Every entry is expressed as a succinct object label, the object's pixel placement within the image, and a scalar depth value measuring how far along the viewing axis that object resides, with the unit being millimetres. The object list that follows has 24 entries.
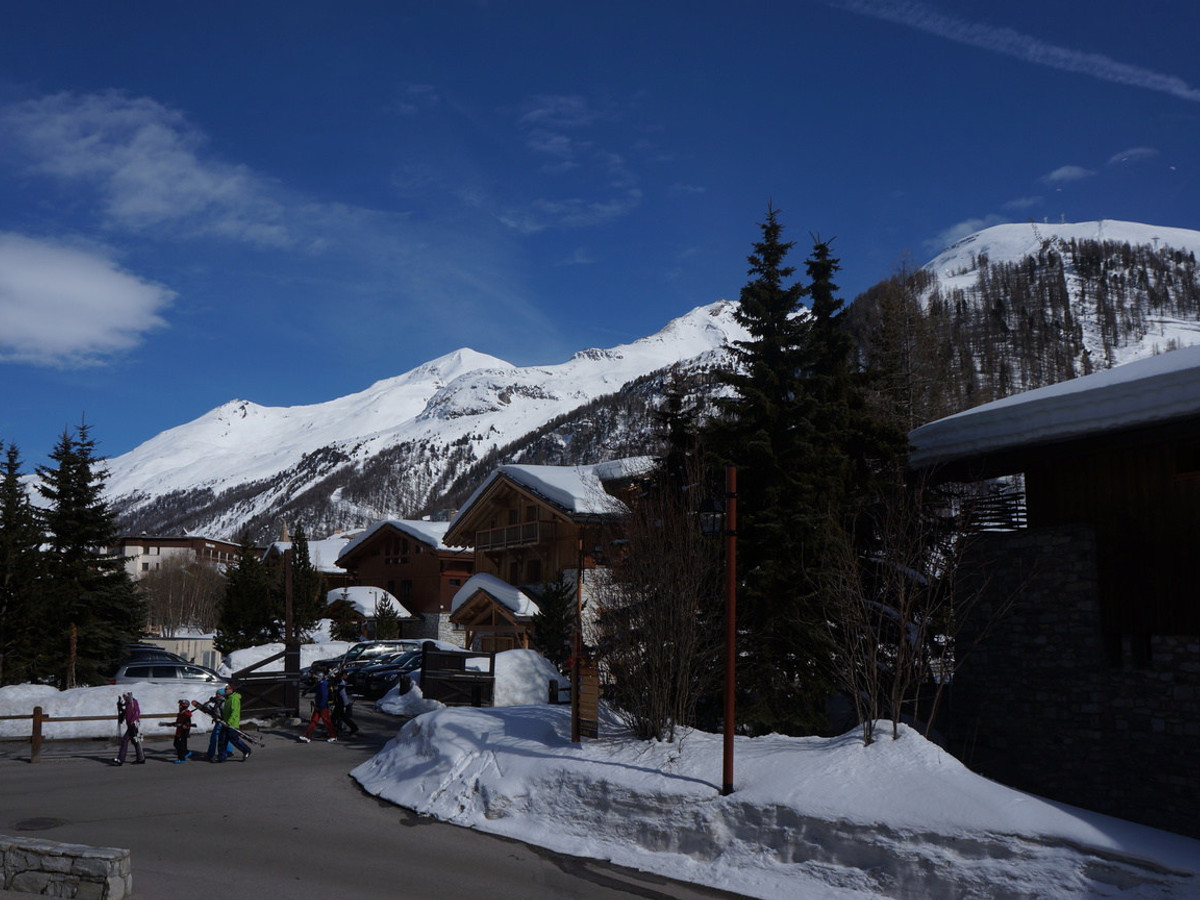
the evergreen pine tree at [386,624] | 50000
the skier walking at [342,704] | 24141
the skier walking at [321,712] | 23516
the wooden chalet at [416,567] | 57656
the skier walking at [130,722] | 19797
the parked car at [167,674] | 27859
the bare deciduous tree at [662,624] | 15445
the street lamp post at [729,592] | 12547
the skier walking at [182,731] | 20219
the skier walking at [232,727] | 20250
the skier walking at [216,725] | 20156
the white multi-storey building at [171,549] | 114375
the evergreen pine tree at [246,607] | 46000
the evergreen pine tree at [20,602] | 27359
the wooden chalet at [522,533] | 39688
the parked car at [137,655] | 34000
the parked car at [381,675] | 32562
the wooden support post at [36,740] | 19656
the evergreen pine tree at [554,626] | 33719
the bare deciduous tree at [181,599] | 75625
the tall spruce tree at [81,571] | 30531
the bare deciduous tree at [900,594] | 14008
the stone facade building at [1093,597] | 16125
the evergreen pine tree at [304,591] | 47250
